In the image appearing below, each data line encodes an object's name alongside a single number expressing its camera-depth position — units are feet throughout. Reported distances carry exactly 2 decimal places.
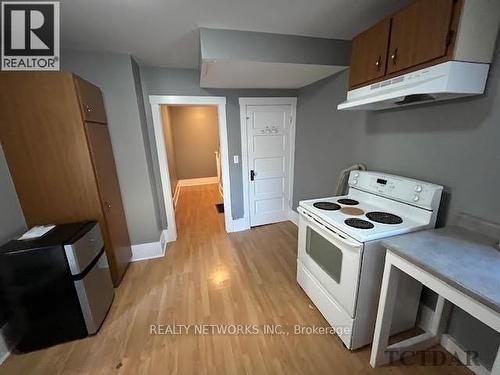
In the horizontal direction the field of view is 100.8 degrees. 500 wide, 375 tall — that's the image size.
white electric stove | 4.45
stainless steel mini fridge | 4.78
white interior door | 10.57
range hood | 3.63
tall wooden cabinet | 5.34
